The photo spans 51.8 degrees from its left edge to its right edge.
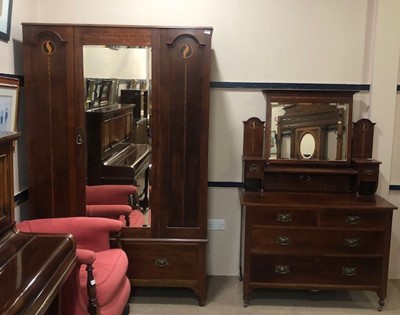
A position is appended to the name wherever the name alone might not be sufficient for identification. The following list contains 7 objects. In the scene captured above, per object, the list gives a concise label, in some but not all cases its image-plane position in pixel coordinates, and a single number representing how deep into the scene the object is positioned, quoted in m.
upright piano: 1.32
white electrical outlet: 3.36
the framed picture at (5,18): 2.46
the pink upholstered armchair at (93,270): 2.11
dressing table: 2.77
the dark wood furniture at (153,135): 2.65
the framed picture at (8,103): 2.37
